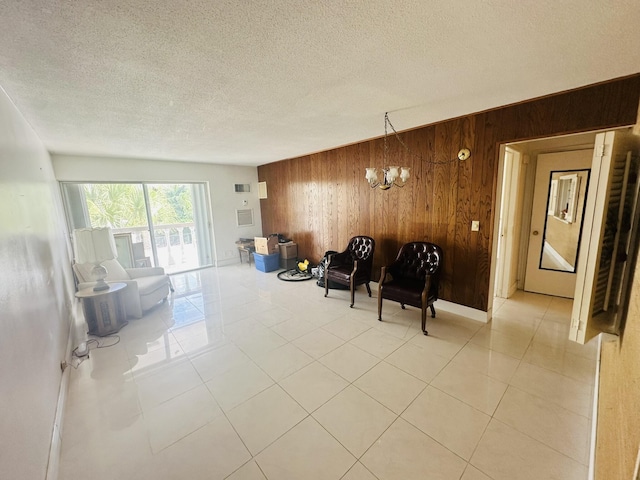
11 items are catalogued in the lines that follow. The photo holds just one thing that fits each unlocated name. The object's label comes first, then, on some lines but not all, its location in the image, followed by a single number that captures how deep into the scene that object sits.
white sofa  3.43
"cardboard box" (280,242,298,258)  5.63
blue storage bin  5.61
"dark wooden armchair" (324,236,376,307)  3.70
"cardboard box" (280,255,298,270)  5.70
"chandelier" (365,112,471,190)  2.70
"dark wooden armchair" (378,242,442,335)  2.89
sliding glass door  4.88
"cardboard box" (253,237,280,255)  5.61
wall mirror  3.51
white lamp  2.89
